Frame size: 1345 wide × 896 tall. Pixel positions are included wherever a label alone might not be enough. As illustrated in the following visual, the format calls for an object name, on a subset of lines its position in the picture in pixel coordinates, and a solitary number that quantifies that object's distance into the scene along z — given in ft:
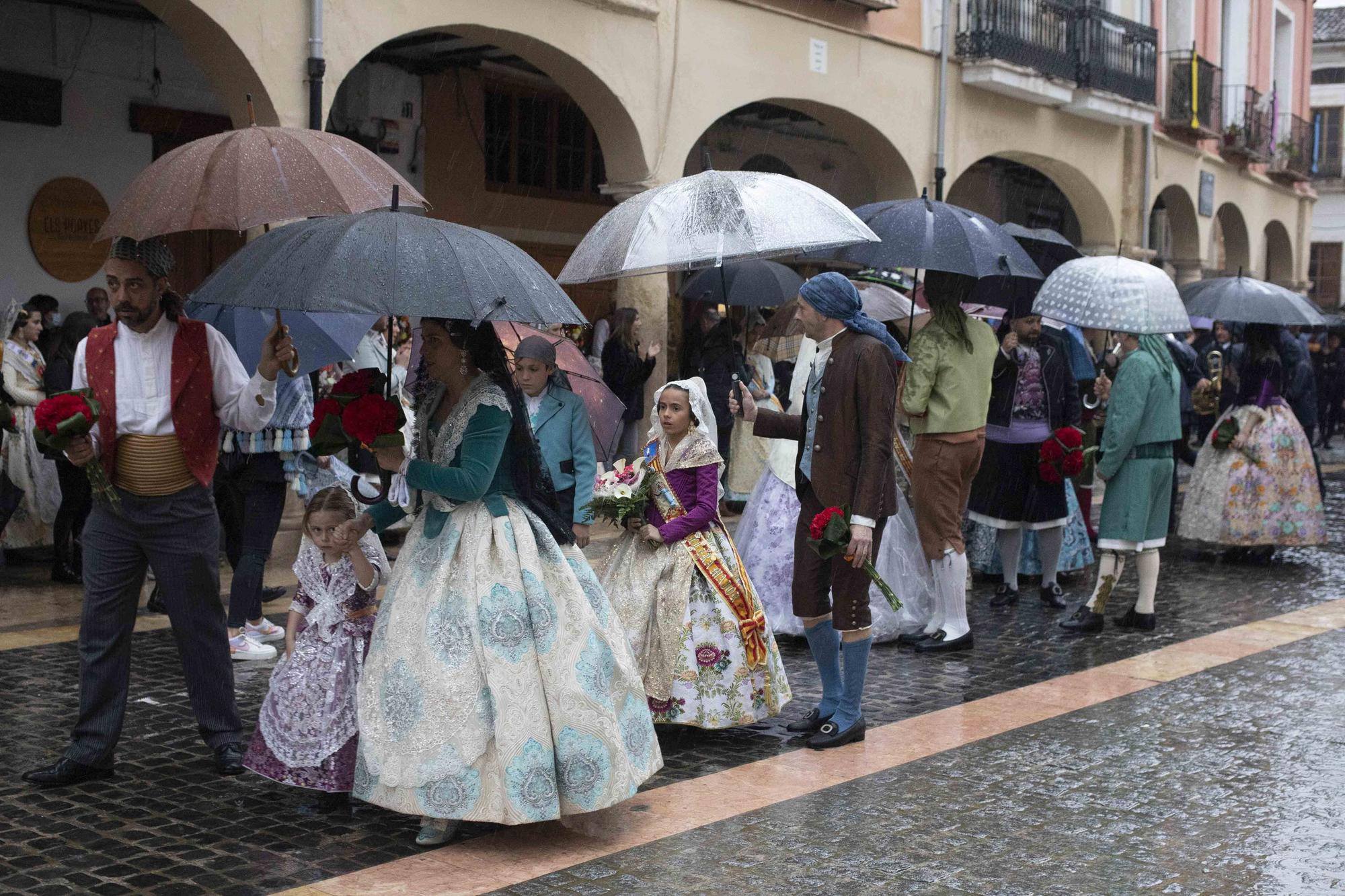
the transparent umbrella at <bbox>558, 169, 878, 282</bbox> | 19.56
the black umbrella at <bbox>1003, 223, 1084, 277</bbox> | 32.19
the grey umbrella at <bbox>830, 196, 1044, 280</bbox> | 23.68
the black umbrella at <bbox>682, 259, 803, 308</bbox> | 37.96
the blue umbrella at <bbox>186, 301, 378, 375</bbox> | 20.54
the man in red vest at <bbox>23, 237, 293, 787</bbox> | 16.42
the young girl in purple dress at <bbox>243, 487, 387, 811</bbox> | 15.44
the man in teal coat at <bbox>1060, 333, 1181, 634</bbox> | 26.37
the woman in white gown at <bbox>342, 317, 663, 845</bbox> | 14.32
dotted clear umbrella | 25.91
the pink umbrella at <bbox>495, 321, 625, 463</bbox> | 22.27
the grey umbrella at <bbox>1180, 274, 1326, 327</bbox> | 32.35
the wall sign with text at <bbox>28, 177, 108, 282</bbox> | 36.22
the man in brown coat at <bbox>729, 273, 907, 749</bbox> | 18.42
